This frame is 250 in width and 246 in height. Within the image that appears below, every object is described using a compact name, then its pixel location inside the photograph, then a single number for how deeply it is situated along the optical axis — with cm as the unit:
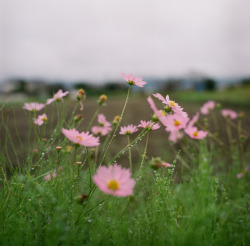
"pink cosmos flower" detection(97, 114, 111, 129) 123
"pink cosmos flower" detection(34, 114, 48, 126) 109
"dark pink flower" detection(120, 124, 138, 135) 99
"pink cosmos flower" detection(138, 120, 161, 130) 81
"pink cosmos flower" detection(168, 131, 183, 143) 153
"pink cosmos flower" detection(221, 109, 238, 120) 189
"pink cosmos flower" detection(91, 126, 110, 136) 120
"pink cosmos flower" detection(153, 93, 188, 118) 82
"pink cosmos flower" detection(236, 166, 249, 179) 141
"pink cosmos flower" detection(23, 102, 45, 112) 109
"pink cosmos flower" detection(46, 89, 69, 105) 106
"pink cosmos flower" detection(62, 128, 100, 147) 68
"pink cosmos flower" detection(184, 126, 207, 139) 115
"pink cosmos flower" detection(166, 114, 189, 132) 81
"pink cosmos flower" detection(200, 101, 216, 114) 191
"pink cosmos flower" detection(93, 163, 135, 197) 60
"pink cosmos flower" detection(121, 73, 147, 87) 93
